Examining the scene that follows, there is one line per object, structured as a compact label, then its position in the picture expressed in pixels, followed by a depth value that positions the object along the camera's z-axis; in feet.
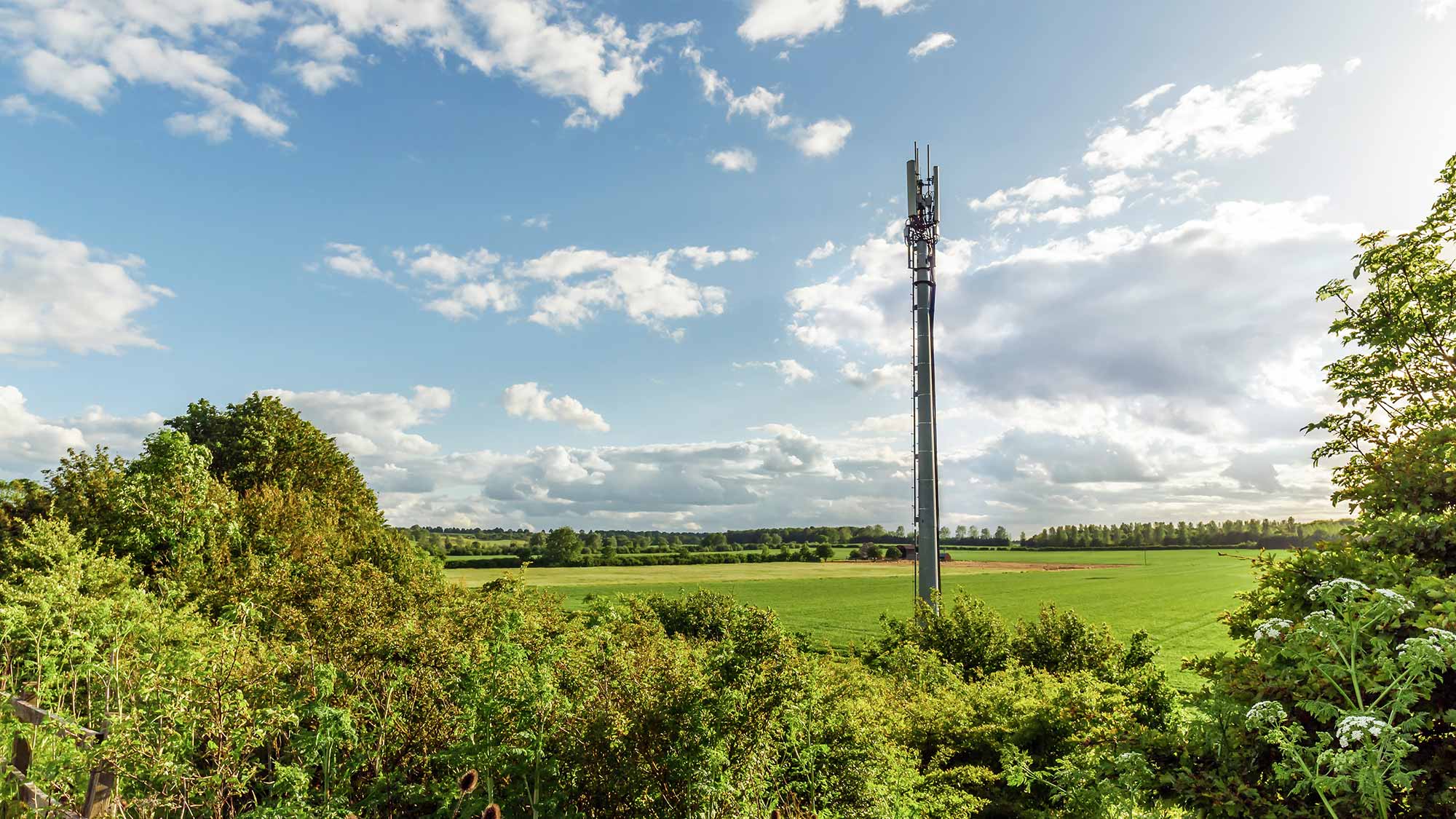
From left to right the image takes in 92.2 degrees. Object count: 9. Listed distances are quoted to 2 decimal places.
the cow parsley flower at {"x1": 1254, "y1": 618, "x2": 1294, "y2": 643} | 13.69
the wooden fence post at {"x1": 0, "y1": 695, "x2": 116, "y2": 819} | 17.84
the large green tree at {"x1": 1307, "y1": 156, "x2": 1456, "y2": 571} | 17.81
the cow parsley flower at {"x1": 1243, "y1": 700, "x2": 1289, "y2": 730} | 11.95
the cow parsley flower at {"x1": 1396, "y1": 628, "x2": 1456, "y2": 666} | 10.89
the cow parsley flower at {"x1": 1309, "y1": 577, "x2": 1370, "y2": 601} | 13.14
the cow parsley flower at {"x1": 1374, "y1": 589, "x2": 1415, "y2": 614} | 12.17
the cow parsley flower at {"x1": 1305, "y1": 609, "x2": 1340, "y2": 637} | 12.45
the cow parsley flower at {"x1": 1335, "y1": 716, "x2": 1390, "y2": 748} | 10.14
